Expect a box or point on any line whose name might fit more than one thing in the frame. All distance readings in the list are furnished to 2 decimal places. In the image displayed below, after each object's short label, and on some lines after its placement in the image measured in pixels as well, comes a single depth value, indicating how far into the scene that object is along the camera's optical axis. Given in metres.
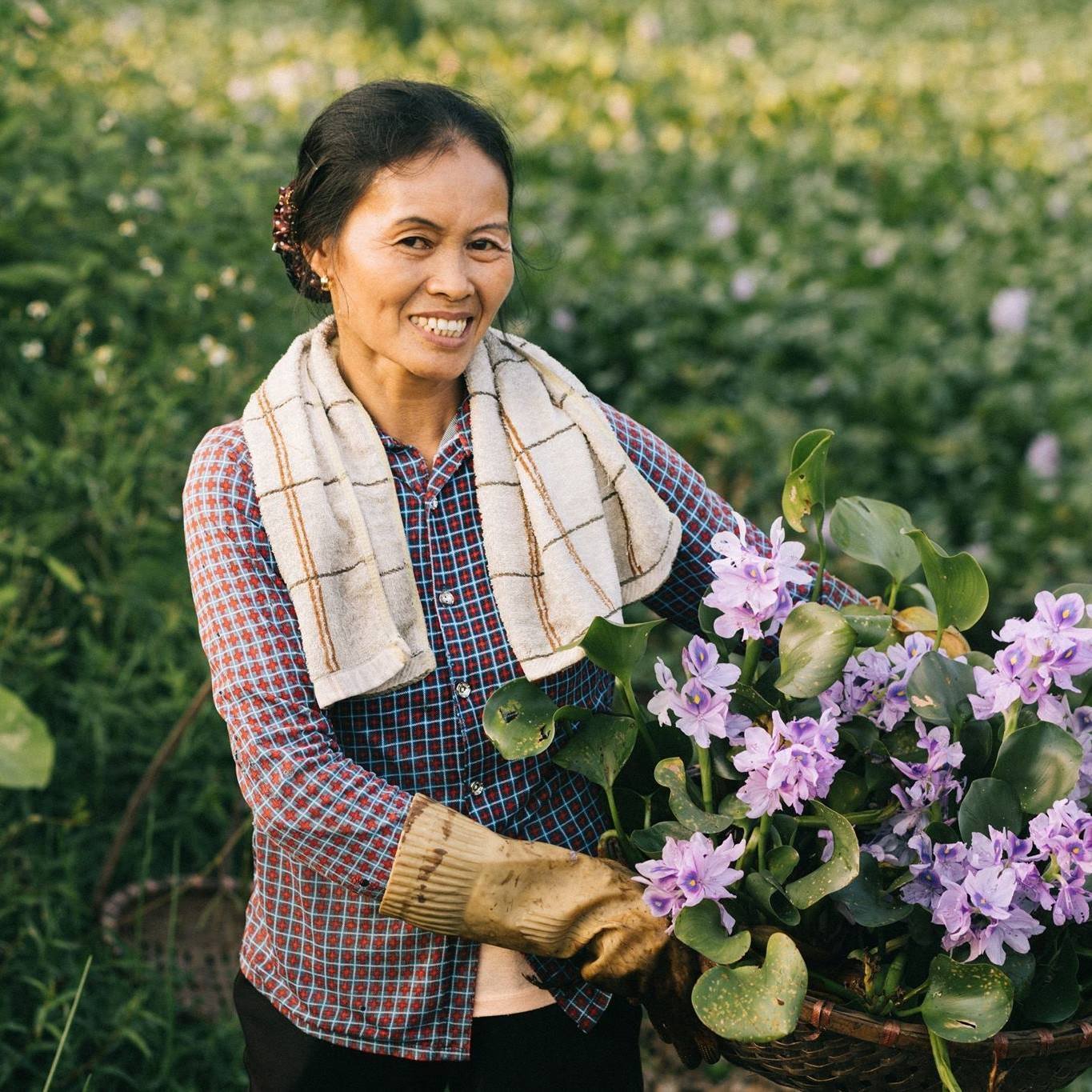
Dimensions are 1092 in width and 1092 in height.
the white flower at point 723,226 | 5.13
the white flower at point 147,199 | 3.40
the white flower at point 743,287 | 4.63
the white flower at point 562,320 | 4.61
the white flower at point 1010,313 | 4.51
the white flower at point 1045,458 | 4.04
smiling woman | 1.47
